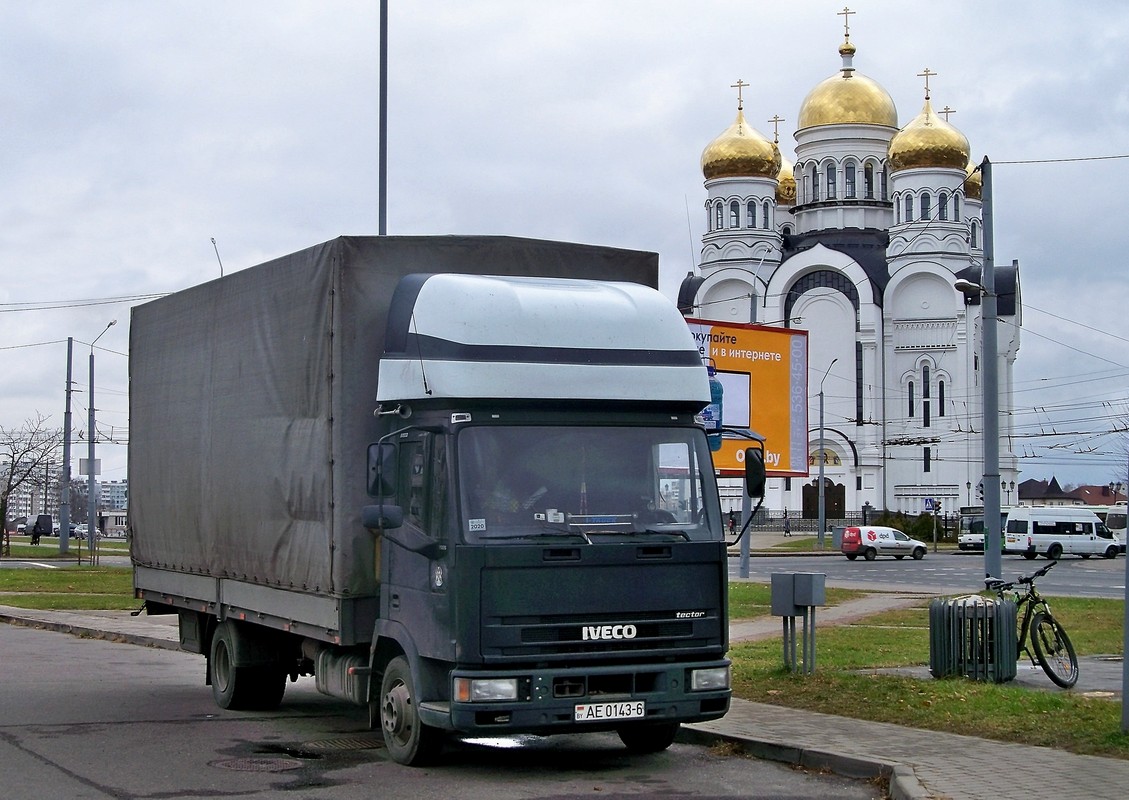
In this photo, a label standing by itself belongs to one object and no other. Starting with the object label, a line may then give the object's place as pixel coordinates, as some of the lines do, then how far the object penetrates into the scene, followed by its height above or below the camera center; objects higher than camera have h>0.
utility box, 13.63 -0.91
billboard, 26.89 +2.03
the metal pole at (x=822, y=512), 64.81 -0.79
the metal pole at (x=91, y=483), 49.17 +0.48
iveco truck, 9.08 +0.02
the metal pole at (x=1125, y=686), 9.77 -1.28
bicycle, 13.70 -1.39
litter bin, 13.26 -1.30
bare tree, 59.36 +1.87
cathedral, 82.38 +12.38
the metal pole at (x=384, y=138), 19.95 +4.93
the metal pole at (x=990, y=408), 17.91 +1.12
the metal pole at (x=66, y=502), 49.25 -0.19
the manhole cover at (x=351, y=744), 10.83 -1.86
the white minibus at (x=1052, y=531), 62.12 -1.59
